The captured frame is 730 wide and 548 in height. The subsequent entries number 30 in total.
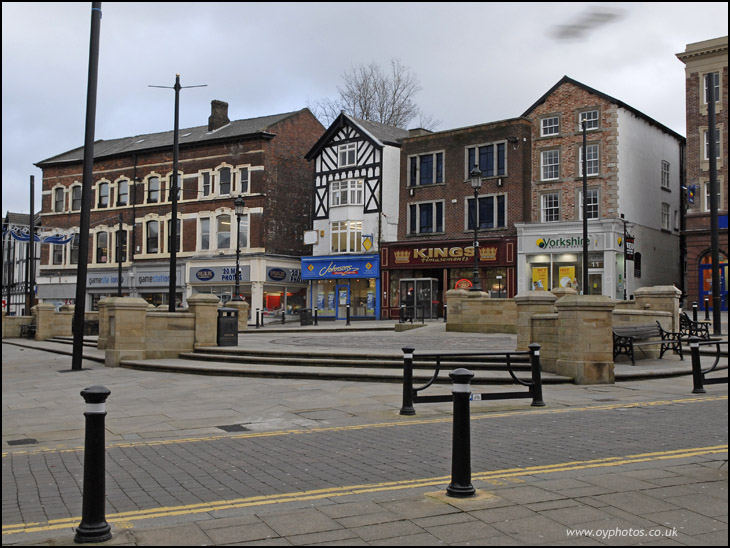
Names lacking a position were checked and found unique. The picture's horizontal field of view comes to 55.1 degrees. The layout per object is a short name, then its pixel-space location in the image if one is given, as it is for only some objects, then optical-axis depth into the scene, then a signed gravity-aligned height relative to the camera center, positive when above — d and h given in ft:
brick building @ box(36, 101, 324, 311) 154.51 +19.80
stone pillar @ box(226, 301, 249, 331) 103.86 -2.39
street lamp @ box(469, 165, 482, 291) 81.15 +13.11
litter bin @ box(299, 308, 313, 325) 119.03 -3.43
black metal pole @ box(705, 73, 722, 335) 66.74 +6.35
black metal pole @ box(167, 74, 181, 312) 72.59 +7.99
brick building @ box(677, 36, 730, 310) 126.52 +24.13
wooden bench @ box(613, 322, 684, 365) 52.26 -2.85
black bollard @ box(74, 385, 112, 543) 14.98 -3.85
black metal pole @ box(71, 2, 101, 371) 55.36 +5.26
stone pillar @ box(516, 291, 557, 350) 53.36 -0.57
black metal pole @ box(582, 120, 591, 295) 95.60 +10.35
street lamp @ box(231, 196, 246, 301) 98.16 +12.49
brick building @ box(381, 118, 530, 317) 131.44 +16.94
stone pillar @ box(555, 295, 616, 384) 44.50 -2.46
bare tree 177.78 +48.93
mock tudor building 145.89 +17.21
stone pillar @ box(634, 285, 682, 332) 62.49 +0.11
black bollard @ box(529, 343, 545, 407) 35.60 -4.08
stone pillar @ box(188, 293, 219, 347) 64.87 -2.00
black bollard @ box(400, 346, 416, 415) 32.96 -4.22
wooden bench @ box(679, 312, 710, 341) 65.26 -2.30
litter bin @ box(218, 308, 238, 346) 65.92 -3.04
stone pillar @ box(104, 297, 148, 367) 60.44 -3.15
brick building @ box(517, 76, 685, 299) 122.21 +18.96
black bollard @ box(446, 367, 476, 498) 18.29 -3.79
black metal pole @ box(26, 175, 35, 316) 112.68 +10.33
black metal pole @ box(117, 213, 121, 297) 134.37 +10.86
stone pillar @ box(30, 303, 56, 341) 104.88 -4.13
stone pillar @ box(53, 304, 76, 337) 106.73 -4.63
